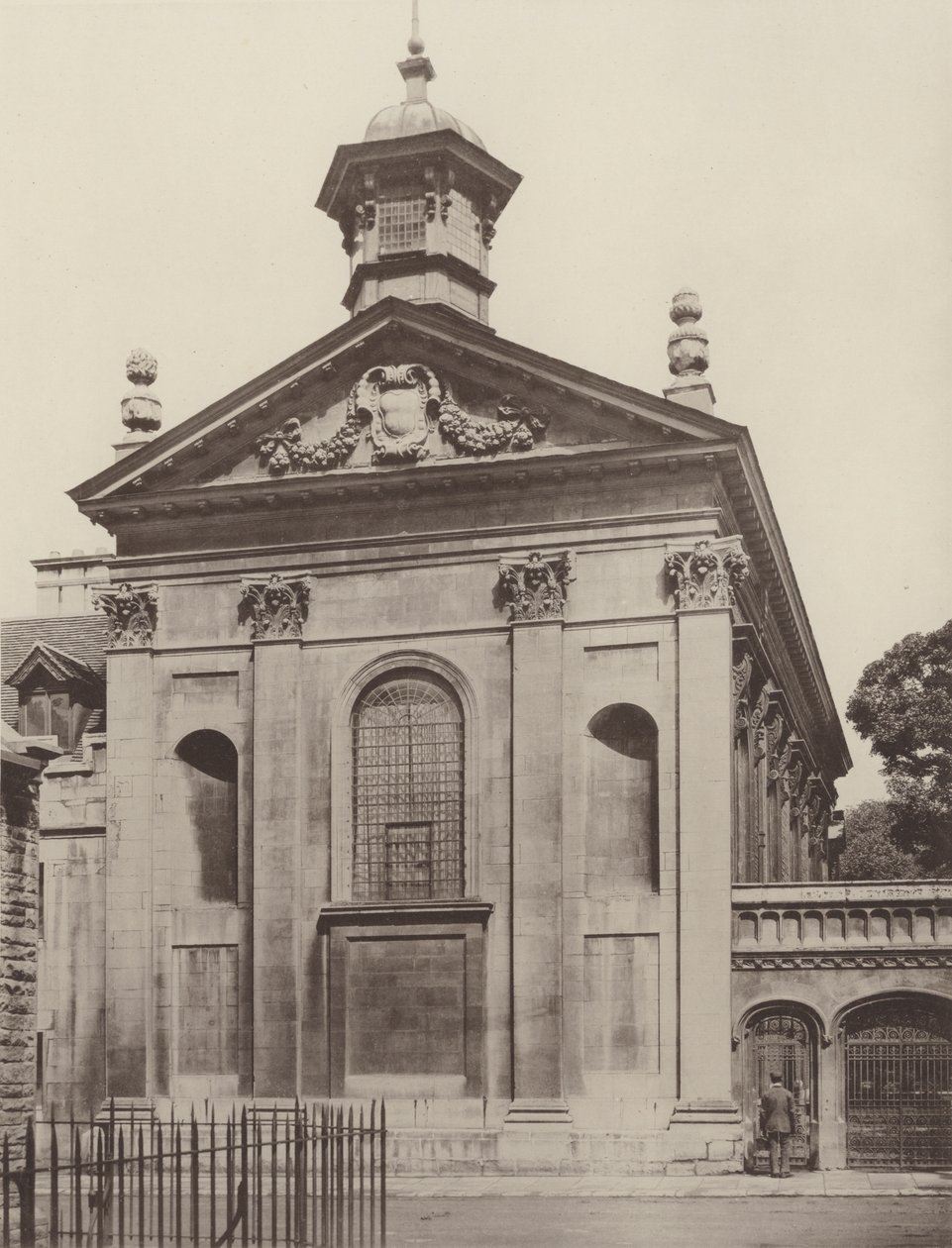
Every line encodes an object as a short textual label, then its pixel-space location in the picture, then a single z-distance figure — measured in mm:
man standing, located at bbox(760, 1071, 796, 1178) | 30609
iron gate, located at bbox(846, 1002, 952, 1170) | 31812
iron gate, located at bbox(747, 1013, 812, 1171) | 32438
